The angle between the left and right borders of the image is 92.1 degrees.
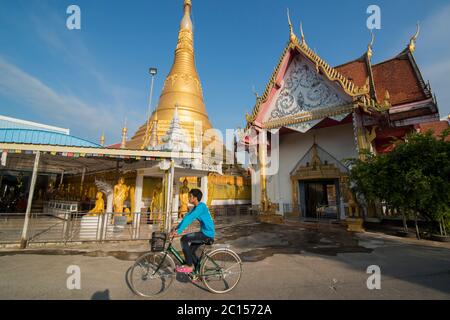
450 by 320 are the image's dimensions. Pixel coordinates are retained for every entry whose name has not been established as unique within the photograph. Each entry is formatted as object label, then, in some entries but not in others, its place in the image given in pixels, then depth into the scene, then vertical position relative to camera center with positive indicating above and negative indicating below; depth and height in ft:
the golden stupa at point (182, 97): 58.44 +30.04
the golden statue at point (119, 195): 29.17 +0.51
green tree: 21.83 +2.43
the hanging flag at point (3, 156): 20.64 +3.97
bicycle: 11.35 -3.65
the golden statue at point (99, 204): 28.90 -0.70
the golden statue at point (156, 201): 34.81 -0.39
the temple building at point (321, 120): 34.37 +13.99
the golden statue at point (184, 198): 34.41 +0.19
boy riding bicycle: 11.50 -1.94
